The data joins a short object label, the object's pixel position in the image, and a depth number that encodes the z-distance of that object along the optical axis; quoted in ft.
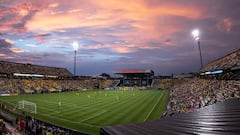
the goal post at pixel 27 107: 73.01
